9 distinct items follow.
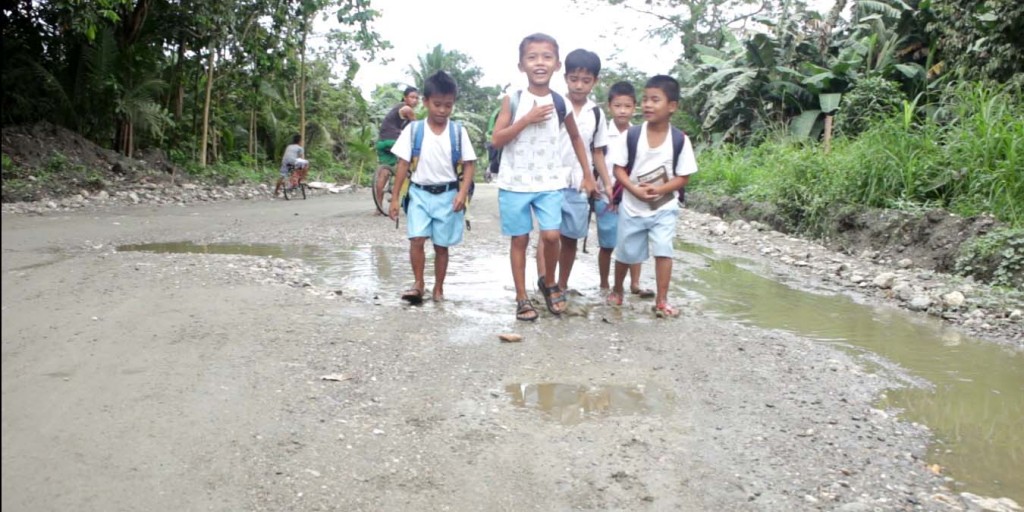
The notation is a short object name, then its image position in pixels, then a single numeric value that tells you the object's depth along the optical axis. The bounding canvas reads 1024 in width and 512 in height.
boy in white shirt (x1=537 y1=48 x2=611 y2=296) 5.12
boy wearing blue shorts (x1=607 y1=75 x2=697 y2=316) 5.04
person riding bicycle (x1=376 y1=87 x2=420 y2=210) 10.18
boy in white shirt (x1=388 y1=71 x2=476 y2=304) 5.18
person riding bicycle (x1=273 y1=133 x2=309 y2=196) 15.41
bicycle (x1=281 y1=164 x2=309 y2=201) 15.60
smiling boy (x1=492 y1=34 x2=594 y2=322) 4.85
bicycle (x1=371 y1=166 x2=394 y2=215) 10.99
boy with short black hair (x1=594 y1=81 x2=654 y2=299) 5.46
